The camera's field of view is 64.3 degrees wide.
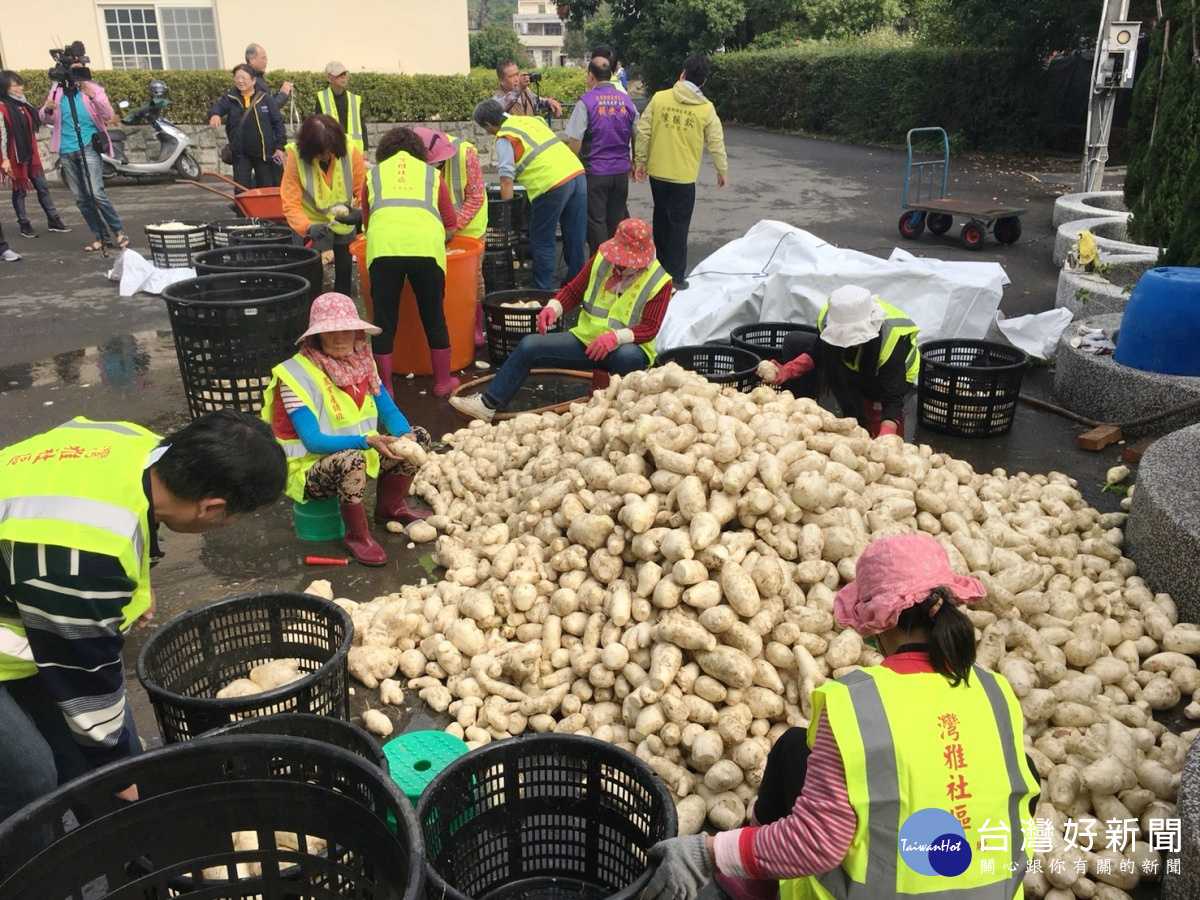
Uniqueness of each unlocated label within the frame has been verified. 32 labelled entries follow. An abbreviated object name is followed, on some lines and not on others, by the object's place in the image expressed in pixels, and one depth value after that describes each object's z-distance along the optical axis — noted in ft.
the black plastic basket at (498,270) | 26.94
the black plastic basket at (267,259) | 20.44
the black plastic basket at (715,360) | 18.59
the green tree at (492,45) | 132.45
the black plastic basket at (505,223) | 27.27
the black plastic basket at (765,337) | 19.34
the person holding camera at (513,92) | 30.42
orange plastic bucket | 20.96
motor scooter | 48.70
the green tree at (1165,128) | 22.20
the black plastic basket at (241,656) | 8.93
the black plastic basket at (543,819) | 8.36
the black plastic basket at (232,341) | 17.12
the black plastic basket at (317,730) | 8.08
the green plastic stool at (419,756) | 9.30
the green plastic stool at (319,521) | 14.85
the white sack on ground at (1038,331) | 22.29
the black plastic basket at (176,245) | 26.50
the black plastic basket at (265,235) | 23.73
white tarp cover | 21.62
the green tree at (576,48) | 188.91
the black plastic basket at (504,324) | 21.47
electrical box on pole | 32.45
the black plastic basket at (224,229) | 25.42
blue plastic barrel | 16.85
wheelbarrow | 27.73
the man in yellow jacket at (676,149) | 26.55
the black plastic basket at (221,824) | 6.36
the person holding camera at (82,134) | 31.81
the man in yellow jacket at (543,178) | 24.61
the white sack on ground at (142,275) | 25.53
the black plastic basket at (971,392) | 18.21
